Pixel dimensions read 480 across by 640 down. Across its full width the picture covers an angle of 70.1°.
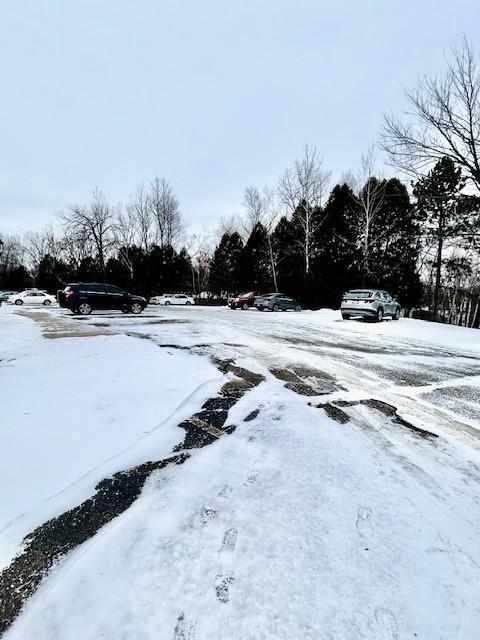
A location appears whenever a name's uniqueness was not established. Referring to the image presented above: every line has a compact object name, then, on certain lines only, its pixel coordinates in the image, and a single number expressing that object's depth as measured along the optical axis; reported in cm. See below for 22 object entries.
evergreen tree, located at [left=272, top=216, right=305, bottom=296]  3441
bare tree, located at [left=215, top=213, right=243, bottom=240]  5061
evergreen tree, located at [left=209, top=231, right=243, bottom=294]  4766
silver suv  1672
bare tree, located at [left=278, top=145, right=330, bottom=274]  2883
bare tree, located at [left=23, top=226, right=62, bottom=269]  6276
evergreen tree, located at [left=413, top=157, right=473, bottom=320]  1630
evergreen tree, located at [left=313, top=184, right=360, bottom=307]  3014
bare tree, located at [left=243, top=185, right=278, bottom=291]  3788
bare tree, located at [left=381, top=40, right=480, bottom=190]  1389
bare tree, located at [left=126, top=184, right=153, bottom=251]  4650
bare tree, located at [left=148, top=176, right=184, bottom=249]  4556
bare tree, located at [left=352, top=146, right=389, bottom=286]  2564
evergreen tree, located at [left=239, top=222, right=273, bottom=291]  3991
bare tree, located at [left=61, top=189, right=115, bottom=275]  3675
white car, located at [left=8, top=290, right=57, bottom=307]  3447
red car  2900
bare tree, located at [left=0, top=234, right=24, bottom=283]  7531
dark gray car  2583
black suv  1764
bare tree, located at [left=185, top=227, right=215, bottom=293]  5622
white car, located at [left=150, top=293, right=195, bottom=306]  4076
